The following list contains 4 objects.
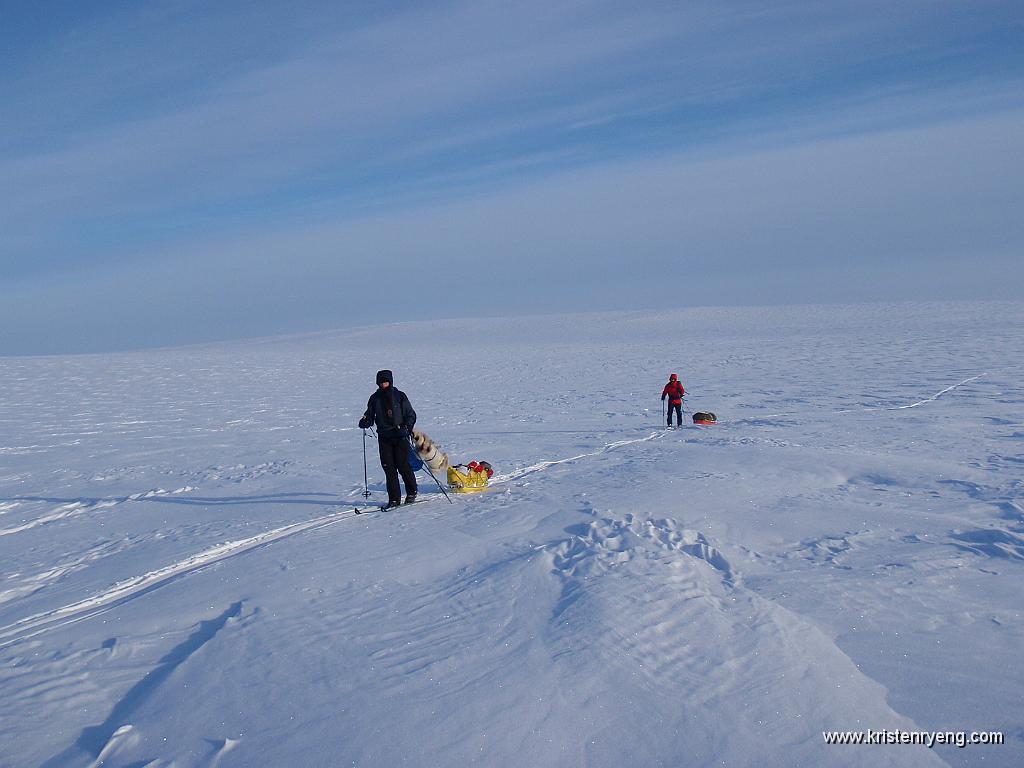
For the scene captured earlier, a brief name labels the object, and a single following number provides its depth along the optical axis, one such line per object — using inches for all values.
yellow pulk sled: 363.3
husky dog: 349.1
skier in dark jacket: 334.6
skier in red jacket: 583.2
